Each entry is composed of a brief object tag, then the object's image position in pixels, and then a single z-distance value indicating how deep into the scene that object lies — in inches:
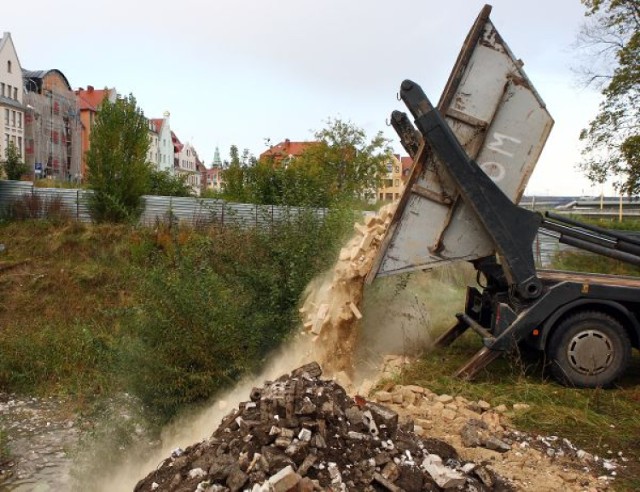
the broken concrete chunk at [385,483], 153.6
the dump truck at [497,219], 242.7
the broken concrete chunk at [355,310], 270.4
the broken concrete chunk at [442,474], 160.1
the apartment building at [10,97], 2309.3
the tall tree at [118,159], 888.3
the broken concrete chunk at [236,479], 150.8
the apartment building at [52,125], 2588.6
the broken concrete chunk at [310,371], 212.8
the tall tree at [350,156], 1450.5
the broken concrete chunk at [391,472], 158.7
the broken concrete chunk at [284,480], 142.5
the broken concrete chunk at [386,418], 181.8
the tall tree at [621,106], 856.3
